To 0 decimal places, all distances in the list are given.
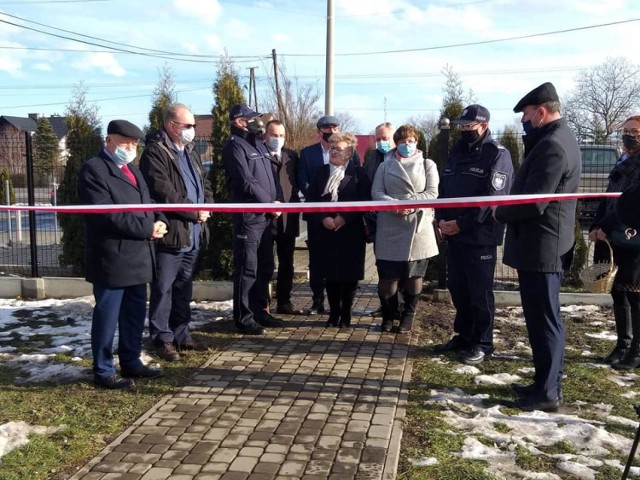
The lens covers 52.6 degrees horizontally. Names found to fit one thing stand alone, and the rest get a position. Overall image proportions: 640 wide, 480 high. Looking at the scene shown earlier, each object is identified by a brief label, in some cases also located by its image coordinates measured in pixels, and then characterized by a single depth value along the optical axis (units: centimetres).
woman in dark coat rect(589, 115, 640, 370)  532
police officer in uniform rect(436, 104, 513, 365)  546
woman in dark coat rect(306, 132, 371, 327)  632
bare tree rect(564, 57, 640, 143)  4428
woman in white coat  601
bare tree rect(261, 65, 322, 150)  2325
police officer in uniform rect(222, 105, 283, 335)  625
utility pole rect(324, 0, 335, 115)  1359
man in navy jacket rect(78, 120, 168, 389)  459
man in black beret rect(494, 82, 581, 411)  432
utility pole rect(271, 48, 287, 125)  2295
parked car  1044
